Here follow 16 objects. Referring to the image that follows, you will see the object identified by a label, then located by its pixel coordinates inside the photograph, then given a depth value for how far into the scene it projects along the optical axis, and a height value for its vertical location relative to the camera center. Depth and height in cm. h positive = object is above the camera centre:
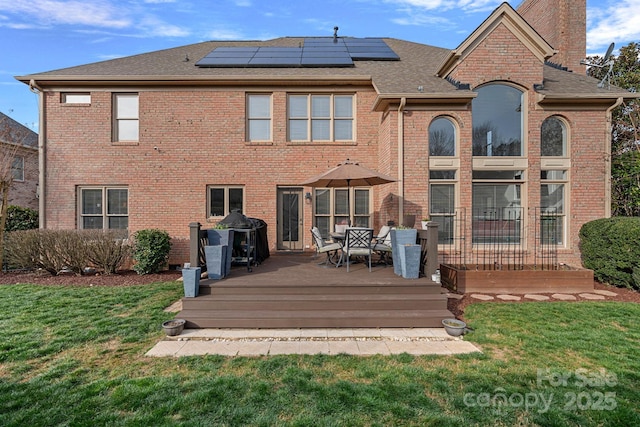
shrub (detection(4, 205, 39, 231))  1041 -25
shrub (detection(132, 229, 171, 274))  852 -109
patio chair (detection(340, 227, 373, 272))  634 -61
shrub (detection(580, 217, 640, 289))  712 -92
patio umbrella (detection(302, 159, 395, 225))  674 +88
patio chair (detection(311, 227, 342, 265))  675 -74
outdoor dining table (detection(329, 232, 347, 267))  694 -61
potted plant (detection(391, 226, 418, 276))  623 -54
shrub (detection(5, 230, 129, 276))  838 -107
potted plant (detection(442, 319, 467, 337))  464 -180
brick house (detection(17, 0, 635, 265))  862 +229
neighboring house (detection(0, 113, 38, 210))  1441 +178
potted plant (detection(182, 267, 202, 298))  523 -122
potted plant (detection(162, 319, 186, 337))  463 -181
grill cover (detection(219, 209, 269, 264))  685 -37
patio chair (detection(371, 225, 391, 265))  699 -77
